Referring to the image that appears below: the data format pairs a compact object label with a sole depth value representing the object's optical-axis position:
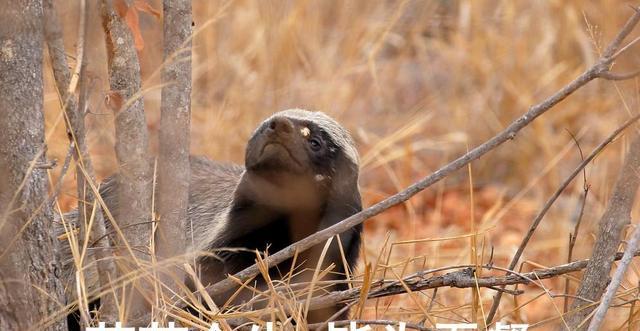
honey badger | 8.21
